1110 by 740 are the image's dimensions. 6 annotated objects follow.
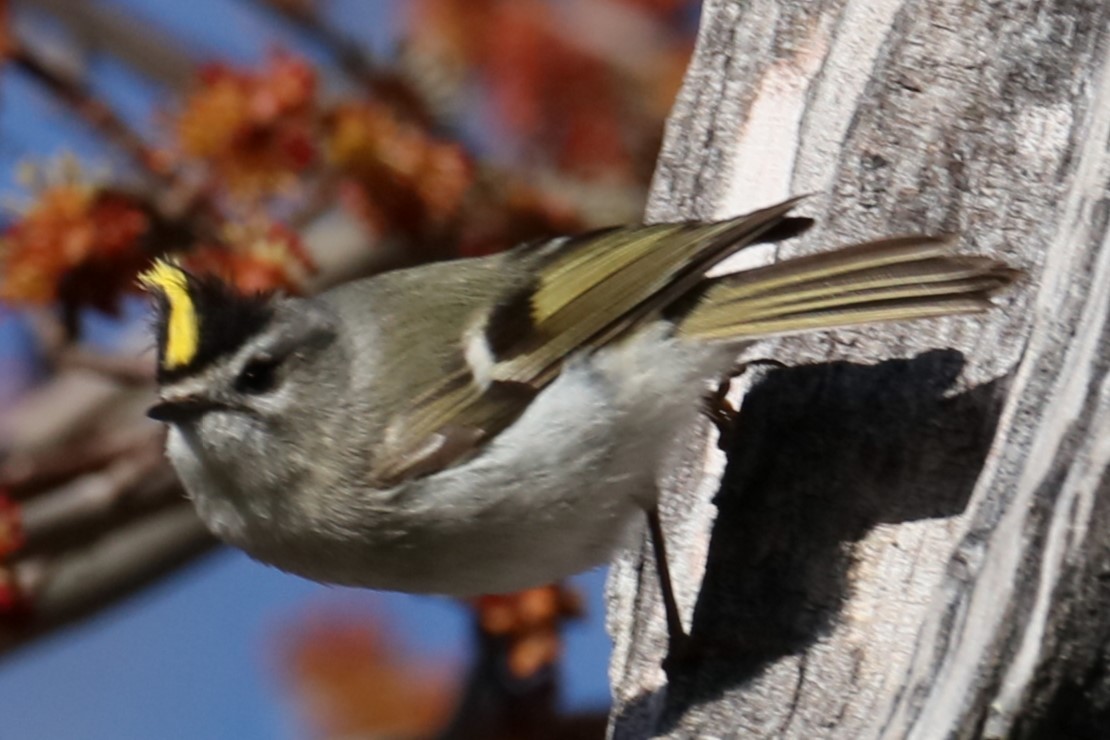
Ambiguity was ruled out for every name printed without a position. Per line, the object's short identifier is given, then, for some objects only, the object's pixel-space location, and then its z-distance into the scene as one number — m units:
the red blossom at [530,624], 5.65
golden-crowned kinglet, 4.48
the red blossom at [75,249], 5.91
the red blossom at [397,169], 6.34
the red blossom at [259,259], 5.70
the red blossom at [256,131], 6.26
